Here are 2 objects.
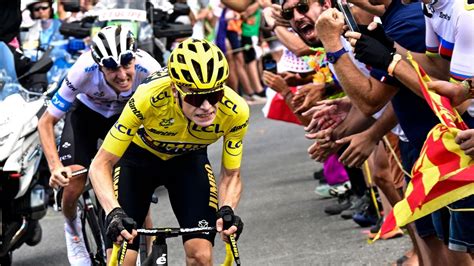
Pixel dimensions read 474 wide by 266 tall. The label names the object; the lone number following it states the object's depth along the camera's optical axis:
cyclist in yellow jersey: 14.54
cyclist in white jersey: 18.17
